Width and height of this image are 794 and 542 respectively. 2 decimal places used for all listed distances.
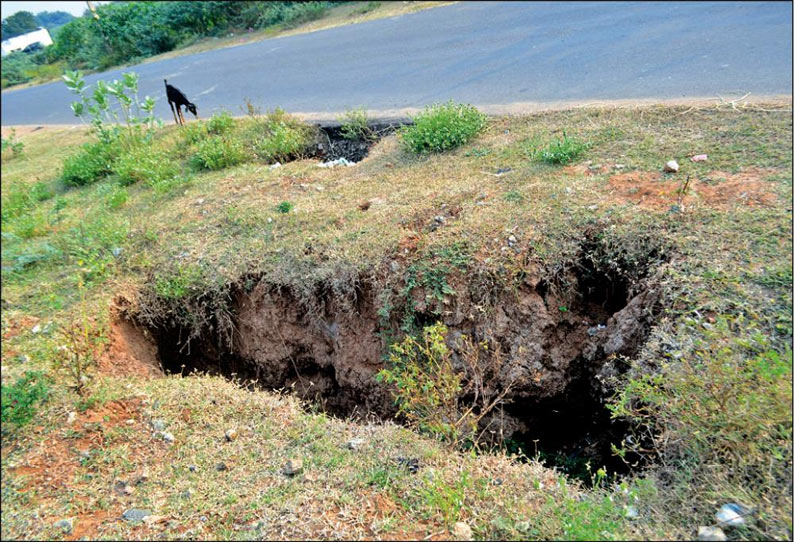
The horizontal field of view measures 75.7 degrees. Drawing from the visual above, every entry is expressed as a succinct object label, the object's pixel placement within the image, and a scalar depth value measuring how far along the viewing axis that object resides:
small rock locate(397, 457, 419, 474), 2.37
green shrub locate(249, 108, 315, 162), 5.54
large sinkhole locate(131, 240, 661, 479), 3.12
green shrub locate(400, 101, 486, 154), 4.80
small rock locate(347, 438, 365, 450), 2.54
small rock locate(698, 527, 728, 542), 1.82
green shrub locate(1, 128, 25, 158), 7.57
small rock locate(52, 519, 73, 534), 2.11
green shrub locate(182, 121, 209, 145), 6.16
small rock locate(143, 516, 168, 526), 2.14
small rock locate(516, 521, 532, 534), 1.97
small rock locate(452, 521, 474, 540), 1.97
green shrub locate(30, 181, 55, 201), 5.68
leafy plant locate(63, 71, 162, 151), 5.64
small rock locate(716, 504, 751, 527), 1.86
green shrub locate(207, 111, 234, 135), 6.27
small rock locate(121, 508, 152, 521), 2.16
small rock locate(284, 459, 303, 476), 2.35
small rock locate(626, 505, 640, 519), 1.97
